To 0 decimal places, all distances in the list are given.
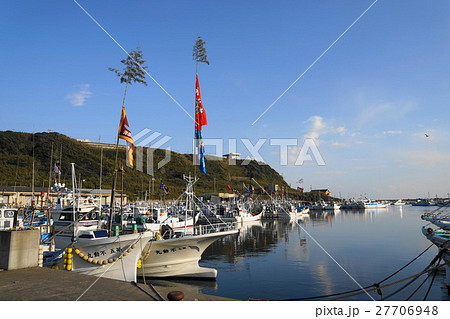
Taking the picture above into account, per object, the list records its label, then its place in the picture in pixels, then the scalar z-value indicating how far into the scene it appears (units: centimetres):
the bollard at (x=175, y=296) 781
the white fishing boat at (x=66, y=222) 2881
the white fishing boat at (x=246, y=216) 7326
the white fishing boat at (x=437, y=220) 3171
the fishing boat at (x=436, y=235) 2312
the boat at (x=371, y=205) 16875
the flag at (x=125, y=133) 2000
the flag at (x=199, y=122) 1984
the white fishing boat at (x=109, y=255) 1775
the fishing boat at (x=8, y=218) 2225
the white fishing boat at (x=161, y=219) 3684
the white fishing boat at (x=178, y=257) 2059
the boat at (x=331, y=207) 15581
